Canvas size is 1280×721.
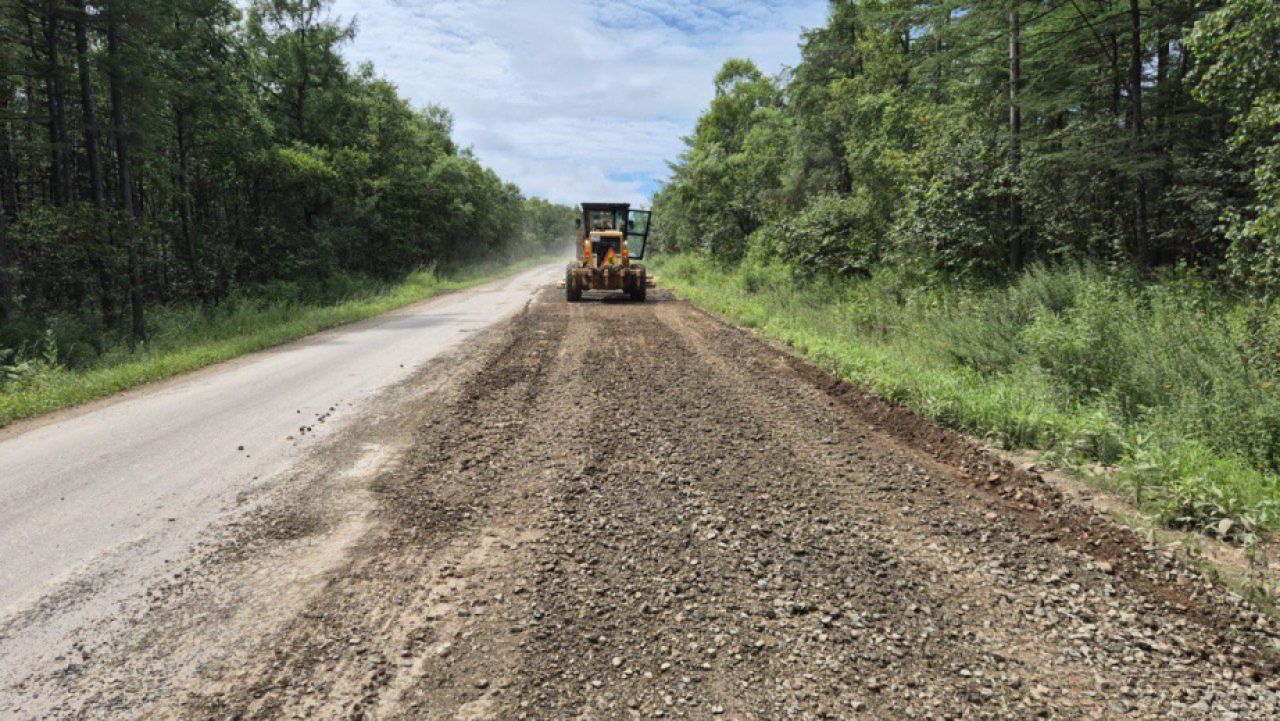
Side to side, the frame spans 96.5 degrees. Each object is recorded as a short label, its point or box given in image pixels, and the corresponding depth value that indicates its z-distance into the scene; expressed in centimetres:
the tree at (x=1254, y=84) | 522
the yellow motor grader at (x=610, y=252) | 1756
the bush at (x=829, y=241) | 1362
